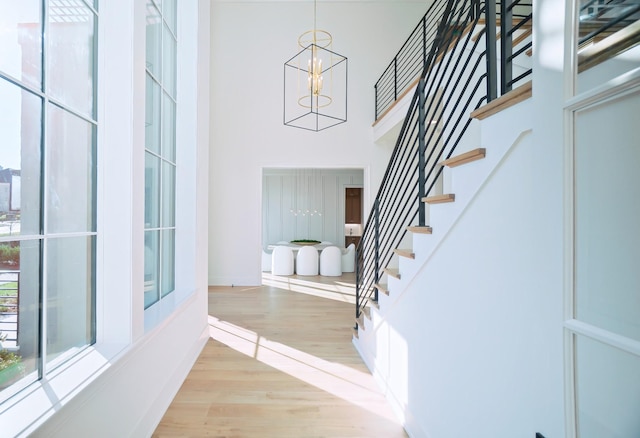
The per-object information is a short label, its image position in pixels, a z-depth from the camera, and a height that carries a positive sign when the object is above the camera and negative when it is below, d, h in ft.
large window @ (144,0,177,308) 7.85 +1.72
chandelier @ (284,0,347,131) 20.90 +7.96
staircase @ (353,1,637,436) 3.94 -0.69
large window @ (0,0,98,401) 3.90 +0.47
